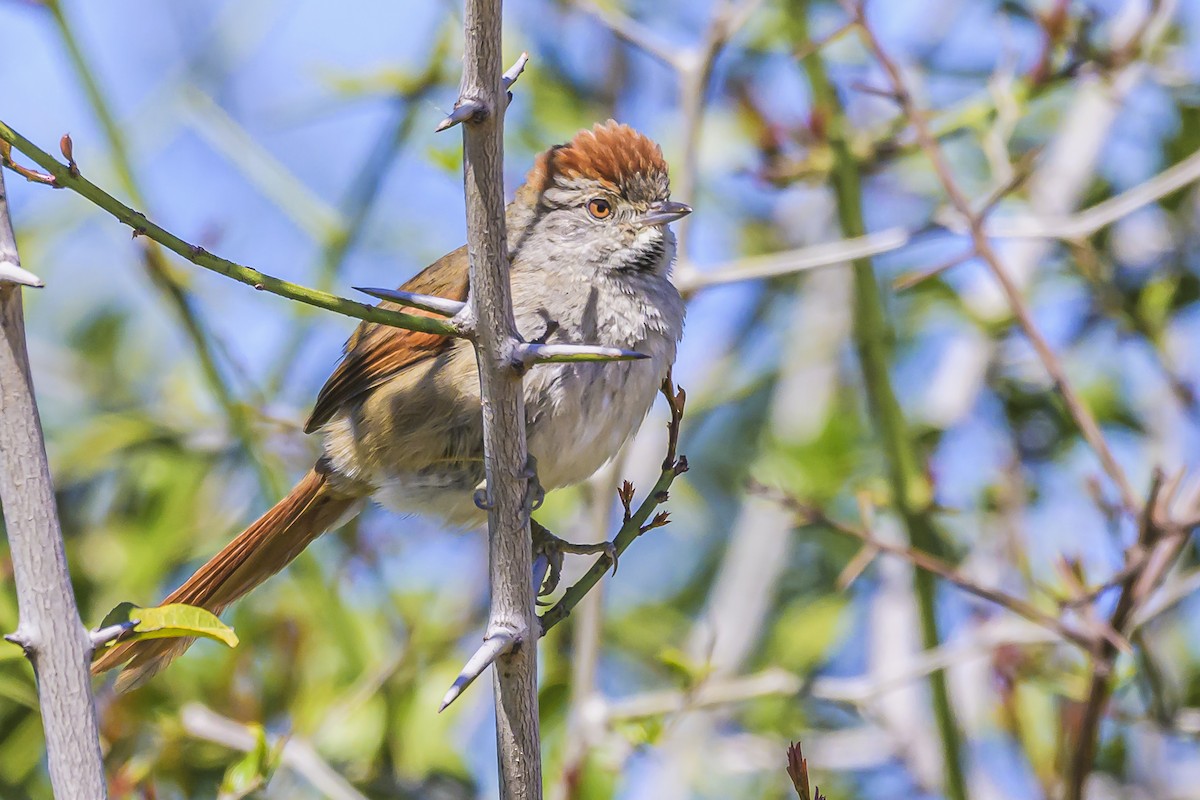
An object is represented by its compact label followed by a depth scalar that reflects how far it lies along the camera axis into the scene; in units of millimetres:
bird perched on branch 6625
